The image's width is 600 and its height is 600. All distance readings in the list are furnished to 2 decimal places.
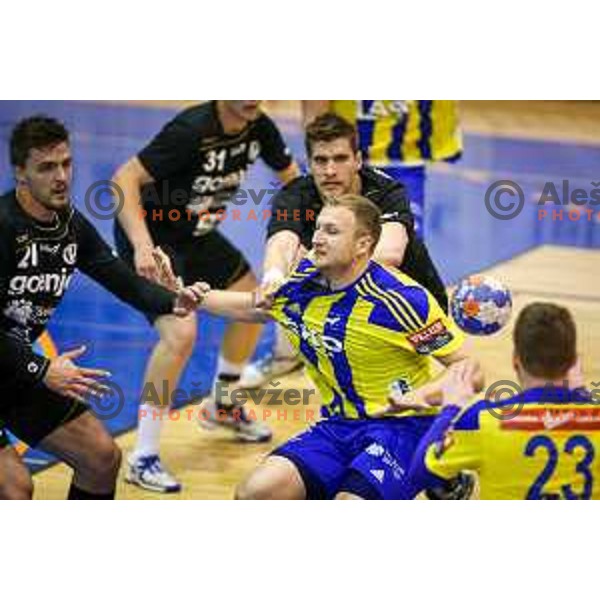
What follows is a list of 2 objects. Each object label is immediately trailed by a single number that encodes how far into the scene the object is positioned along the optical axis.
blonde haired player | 13.12
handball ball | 13.41
